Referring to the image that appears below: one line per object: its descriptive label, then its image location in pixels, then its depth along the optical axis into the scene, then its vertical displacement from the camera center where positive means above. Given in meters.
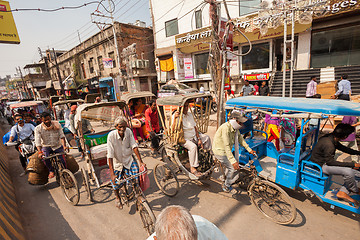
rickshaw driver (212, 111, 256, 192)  3.55 -1.40
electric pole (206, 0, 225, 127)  6.37 +0.80
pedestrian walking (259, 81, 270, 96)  10.94 -1.00
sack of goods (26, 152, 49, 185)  4.68 -2.00
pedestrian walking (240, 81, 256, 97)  10.18 -0.81
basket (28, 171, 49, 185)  4.68 -2.20
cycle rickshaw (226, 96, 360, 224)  3.08 -1.99
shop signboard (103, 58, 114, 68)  18.69 +2.85
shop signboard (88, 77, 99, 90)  22.76 +0.93
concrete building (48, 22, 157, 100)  19.12 +3.00
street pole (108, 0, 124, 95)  17.44 +4.55
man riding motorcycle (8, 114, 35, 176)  5.60 -1.08
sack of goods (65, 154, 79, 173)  5.21 -2.14
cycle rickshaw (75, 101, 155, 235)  2.99 -1.69
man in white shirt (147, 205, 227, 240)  1.11 -0.92
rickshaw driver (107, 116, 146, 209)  3.30 -1.28
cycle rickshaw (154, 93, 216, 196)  4.25 -1.99
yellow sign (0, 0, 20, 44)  8.09 +3.33
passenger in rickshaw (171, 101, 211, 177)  4.21 -1.51
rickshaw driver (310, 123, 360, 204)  2.96 -1.68
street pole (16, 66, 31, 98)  41.01 +1.44
